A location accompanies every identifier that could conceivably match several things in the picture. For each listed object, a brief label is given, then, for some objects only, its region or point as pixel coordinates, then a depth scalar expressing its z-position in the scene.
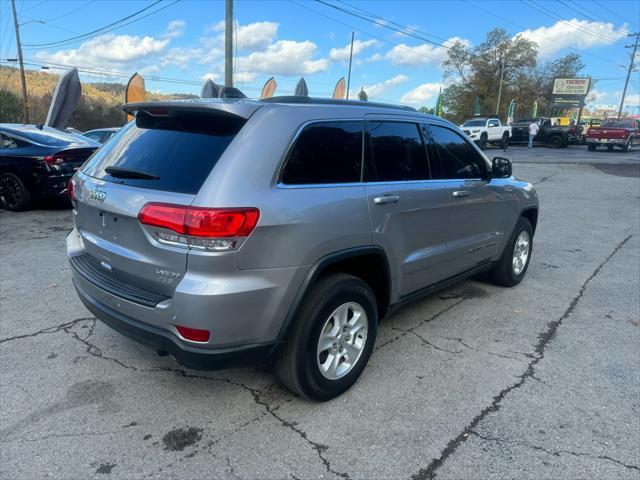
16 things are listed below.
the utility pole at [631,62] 57.40
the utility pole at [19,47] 31.12
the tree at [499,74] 54.59
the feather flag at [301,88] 18.31
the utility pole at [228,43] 15.92
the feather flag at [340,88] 25.57
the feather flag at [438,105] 39.22
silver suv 2.37
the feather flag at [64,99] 18.08
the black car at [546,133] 31.50
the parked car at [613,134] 26.20
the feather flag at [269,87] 20.13
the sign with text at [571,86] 53.94
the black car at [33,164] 8.05
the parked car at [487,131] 28.33
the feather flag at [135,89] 18.11
